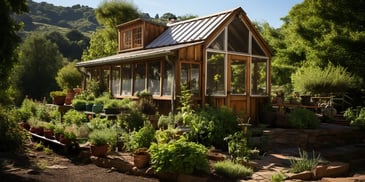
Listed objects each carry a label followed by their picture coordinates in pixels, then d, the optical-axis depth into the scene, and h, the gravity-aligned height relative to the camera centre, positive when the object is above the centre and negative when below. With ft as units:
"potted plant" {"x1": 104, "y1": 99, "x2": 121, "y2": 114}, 37.75 -1.15
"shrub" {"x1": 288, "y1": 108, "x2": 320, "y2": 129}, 34.61 -2.10
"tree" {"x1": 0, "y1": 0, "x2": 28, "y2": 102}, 21.06 +4.04
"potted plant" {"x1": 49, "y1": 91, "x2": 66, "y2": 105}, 48.56 -0.15
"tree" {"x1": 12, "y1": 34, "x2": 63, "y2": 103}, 121.39 +11.12
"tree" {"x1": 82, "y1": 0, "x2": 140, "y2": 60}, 97.96 +24.56
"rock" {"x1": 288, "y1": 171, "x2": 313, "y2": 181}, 20.60 -4.79
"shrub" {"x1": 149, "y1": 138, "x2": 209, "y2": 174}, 19.80 -3.64
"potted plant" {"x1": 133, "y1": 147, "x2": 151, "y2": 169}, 22.35 -4.08
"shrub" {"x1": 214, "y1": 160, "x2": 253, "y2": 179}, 20.71 -4.50
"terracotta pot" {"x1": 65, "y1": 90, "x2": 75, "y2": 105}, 50.28 +0.09
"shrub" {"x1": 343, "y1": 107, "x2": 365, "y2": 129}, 37.88 -2.03
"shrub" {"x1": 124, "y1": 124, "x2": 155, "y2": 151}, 25.95 -3.17
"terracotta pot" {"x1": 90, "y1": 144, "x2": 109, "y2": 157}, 25.80 -4.07
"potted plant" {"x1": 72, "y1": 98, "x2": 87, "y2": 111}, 44.52 -0.99
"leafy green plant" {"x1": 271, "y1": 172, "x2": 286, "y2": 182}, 18.92 -4.54
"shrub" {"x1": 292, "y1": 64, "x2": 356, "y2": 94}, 42.42 +2.32
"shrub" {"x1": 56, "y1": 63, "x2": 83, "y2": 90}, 83.53 +5.00
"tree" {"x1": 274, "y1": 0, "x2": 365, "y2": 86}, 50.55 +11.24
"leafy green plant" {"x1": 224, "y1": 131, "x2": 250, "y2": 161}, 23.61 -3.62
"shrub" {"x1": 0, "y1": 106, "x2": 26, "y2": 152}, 29.09 -3.33
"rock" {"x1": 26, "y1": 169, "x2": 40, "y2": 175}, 22.44 -5.08
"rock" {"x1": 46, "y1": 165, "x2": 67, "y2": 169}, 24.65 -5.19
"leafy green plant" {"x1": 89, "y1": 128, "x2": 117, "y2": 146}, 25.75 -3.18
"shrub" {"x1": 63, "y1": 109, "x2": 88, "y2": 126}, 37.09 -2.31
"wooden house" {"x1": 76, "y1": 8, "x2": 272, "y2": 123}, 36.60 +3.86
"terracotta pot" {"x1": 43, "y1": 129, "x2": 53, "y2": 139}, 31.88 -3.48
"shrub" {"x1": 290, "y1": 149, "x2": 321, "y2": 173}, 21.72 -4.42
